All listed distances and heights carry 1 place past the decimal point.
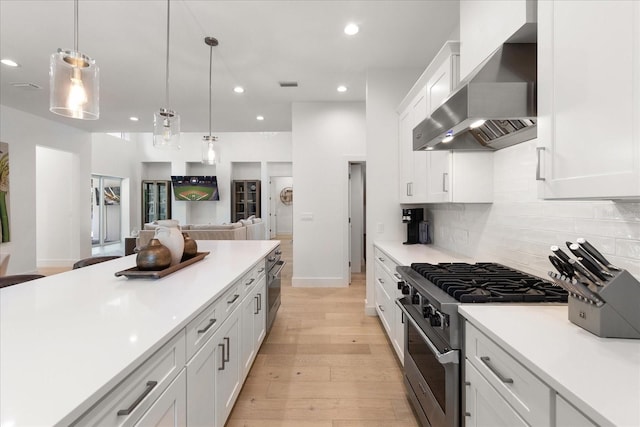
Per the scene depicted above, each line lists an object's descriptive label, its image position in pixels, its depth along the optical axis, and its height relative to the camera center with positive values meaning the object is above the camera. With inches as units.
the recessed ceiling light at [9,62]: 142.1 +69.5
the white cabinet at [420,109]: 84.4 +35.7
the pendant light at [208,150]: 156.6 +31.2
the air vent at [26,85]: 168.9 +69.5
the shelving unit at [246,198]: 428.1 +19.0
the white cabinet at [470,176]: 87.9 +10.3
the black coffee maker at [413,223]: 134.3 -5.0
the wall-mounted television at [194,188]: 407.2 +31.1
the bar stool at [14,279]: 73.6 -16.7
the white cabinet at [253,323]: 81.9 -33.6
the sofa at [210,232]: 229.1 -15.6
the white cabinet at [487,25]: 50.7 +35.1
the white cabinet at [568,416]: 27.0 -18.6
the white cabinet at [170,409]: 36.9 -25.6
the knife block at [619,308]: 36.6 -11.4
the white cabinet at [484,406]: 37.9 -26.3
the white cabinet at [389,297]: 92.5 -30.9
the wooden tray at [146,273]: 65.8 -13.3
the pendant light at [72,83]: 73.2 +31.3
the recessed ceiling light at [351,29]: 114.2 +68.9
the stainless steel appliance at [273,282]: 115.8 -28.5
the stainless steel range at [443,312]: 51.1 -19.1
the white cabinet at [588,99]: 33.2 +13.9
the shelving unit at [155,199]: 421.4 +17.0
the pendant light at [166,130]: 120.5 +32.7
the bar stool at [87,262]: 92.4 -15.7
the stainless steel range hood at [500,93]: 51.4 +20.7
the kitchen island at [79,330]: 25.8 -15.1
